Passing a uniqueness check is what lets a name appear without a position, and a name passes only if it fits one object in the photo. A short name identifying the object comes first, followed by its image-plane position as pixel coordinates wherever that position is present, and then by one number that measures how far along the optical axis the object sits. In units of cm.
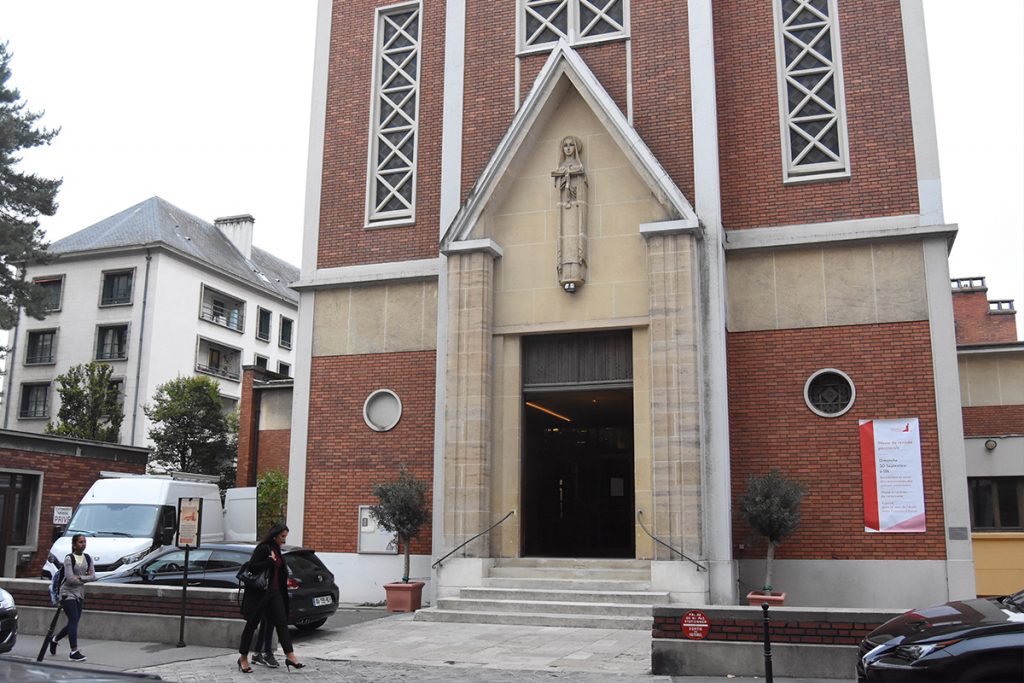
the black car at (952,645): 709
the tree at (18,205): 3463
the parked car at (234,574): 1374
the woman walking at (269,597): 1128
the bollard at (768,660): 901
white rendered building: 4741
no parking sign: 1049
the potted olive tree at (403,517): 1720
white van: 1923
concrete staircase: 1469
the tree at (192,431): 4162
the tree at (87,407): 3916
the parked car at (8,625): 1198
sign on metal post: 1310
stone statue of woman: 1745
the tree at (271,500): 2903
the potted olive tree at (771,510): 1532
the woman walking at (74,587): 1204
